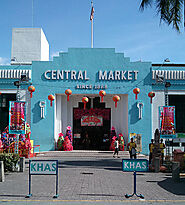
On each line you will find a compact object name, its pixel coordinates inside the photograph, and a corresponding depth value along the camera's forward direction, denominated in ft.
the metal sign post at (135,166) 28.81
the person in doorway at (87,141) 84.17
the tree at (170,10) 47.60
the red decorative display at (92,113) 85.76
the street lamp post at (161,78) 77.94
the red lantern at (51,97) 72.59
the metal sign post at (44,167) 28.50
